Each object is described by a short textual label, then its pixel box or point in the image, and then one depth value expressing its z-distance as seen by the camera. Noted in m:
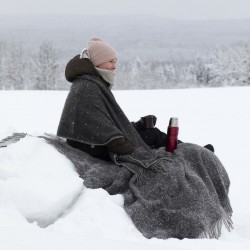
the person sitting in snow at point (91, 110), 6.59
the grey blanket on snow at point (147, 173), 5.93
